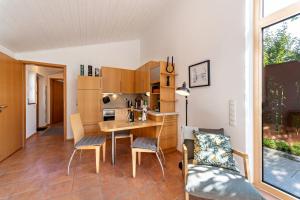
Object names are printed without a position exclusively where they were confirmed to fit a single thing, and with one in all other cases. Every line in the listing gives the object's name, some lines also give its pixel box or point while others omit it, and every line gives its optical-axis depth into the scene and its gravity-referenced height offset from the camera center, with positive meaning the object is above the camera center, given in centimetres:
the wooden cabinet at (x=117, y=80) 435 +59
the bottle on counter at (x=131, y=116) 298 -35
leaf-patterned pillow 171 -63
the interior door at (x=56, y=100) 700 -4
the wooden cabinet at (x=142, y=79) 380 +55
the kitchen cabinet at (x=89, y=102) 397 -7
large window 164 +2
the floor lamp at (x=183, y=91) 240 +13
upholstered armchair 128 -79
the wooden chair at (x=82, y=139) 236 -71
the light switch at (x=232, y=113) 211 -20
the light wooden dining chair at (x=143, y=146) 226 -74
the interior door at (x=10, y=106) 279 -13
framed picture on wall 258 +46
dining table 241 -46
